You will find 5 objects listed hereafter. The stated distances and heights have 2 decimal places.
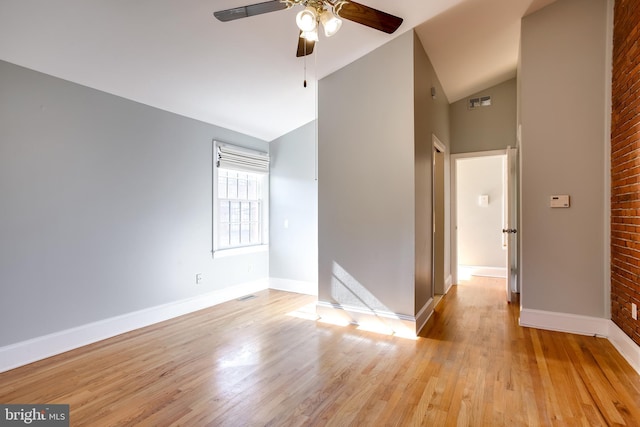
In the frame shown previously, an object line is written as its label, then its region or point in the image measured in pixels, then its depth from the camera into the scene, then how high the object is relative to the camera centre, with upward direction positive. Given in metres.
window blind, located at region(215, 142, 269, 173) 4.30 +0.78
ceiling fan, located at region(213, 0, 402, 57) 1.85 +1.27
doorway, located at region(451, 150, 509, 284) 5.89 -0.10
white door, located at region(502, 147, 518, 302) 4.07 -0.13
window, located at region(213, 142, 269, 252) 4.34 +0.22
